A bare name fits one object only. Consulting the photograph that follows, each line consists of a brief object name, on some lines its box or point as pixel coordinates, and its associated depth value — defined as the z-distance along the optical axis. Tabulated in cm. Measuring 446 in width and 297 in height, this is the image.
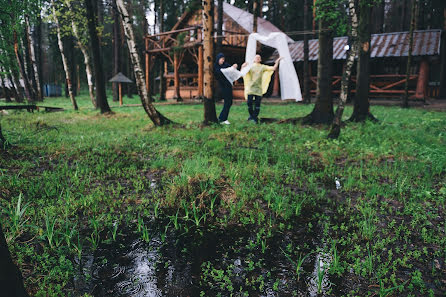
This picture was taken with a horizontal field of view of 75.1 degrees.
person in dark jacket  873
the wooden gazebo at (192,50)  1956
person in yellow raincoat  850
